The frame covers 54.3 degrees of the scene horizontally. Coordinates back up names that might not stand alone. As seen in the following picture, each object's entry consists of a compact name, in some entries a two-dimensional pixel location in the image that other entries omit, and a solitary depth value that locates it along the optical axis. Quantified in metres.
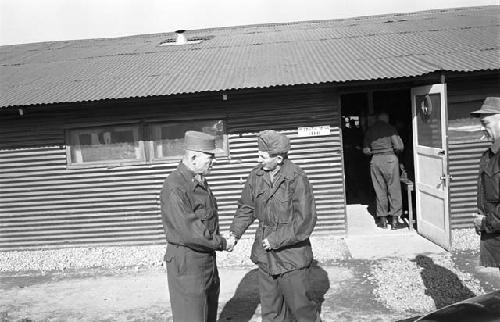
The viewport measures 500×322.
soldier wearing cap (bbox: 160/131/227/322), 3.50
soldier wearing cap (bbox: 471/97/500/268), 3.62
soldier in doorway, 8.21
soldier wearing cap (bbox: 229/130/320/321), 3.84
